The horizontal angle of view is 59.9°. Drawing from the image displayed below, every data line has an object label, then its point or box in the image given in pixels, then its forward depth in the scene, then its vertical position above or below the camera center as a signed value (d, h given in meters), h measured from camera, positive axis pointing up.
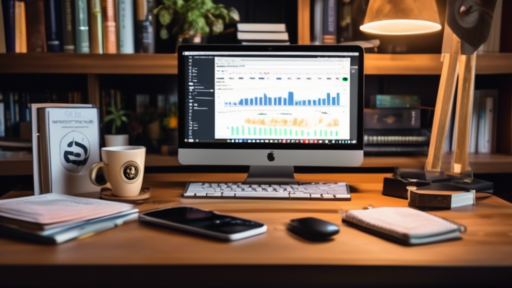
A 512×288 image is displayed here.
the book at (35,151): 1.12 -0.10
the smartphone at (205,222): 0.79 -0.21
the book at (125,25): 1.61 +0.32
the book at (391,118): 1.66 -0.03
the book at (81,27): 1.60 +0.31
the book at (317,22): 1.64 +0.33
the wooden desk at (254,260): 0.68 -0.23
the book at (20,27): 1.61 +0.31
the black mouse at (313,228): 0.78 -0.21
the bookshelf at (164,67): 1.55 +0.16
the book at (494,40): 1.68 +0.27
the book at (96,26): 1.60 +0.31
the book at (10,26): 1.60 +0.31
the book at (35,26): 1.61 +0.31
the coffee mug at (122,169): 1.09 -0.14
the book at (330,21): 1.65 +0.33
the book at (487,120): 1.74 -0.04
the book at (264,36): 1.62 +0.28
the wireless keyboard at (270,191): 1.12 -0.21
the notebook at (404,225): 0.77 -0.21
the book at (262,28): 1.64 +0.31
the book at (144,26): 1.63 +0.31
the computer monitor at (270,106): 1.27 +0.02
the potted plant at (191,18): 1.60 +0.34
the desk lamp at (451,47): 1.26 +0.20
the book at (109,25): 1.60 +0.31
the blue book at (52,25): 1.61 +0.32
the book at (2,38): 1.59 +0.27
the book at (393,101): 1.67 +0.04
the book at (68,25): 1.61 +0.32
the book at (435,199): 1.02 -0.20
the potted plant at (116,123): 1.57 -0.04
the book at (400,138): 1.66 -0.10
